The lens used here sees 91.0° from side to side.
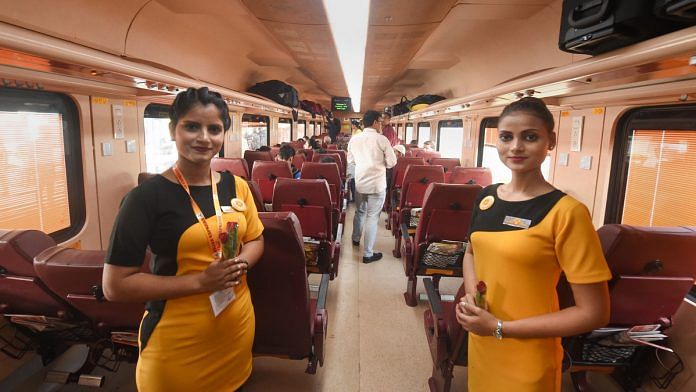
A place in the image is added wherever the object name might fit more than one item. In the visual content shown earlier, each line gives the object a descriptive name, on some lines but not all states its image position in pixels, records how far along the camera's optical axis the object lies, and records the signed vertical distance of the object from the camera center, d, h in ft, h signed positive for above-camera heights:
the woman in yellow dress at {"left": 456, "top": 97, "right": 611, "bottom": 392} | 3.75 -1.33
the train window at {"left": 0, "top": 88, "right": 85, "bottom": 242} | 9.17 -0.74
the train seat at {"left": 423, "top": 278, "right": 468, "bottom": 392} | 6.35 -3.69
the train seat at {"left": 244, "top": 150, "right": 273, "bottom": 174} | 24.23 -0.77
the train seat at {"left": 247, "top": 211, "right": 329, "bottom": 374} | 5.73 -2.86
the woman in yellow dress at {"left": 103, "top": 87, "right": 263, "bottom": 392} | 3.96 -1.44
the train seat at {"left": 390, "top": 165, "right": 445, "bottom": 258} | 15.97 -1.50
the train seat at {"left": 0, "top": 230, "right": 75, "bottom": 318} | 5.55 -2.32
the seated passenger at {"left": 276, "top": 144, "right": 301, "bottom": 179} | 16.83 -0.36
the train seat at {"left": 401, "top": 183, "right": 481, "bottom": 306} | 10.37 -2.19
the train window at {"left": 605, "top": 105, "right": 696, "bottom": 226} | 8.14 -0.30
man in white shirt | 15.90 -0.97
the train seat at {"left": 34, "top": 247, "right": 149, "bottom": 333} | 5.21 -2.26
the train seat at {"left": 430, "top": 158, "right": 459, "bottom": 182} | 23.36 -0.79
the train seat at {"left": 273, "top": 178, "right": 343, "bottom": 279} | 11.46 -2.13
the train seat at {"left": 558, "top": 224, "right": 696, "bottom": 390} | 5.33 -1.86
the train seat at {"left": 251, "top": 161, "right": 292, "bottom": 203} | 16.21 -1.41
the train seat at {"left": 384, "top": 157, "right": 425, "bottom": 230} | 19.93 -1.72
